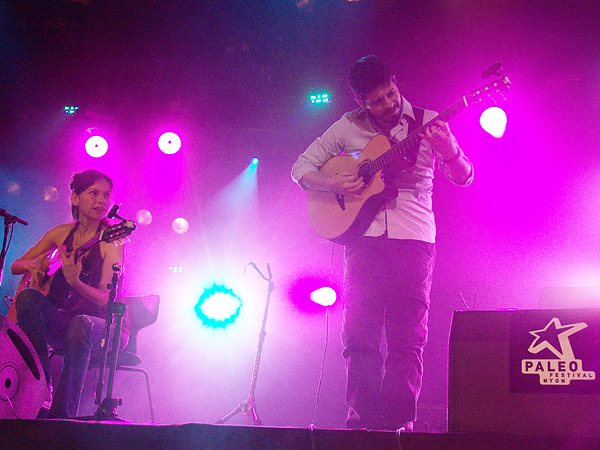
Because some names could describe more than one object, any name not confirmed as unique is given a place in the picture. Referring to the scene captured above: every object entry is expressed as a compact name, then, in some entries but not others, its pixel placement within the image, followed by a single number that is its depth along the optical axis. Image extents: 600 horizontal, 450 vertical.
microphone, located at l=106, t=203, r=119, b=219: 3.34
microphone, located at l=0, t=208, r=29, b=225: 3.41
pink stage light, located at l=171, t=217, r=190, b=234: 5.93
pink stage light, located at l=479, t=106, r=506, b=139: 4.75
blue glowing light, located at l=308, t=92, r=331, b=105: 5.49
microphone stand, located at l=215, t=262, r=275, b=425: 4.27
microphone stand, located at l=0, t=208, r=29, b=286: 3.41
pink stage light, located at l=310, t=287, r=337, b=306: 5.17
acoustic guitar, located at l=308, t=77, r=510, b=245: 2.72
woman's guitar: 3.40
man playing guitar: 2.38
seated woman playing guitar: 2.99
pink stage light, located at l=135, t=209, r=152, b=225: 5.93
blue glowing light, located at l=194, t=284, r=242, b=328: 5.43
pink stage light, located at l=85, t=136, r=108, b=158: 6.06
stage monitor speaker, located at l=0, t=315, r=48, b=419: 2.17
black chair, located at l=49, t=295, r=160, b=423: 3.99
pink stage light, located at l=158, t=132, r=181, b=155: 5.99
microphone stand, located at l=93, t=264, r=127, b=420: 3.10
